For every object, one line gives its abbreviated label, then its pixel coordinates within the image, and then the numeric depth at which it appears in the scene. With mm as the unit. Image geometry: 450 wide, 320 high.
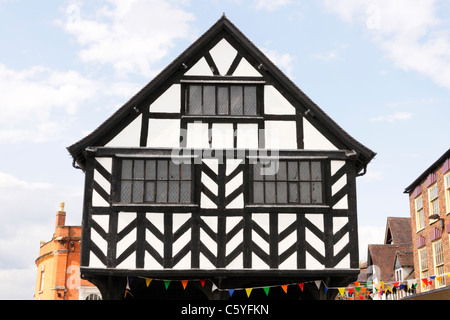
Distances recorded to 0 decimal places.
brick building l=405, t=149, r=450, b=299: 21875
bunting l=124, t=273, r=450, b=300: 13125
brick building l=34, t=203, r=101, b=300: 31250
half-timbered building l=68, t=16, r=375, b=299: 13000
